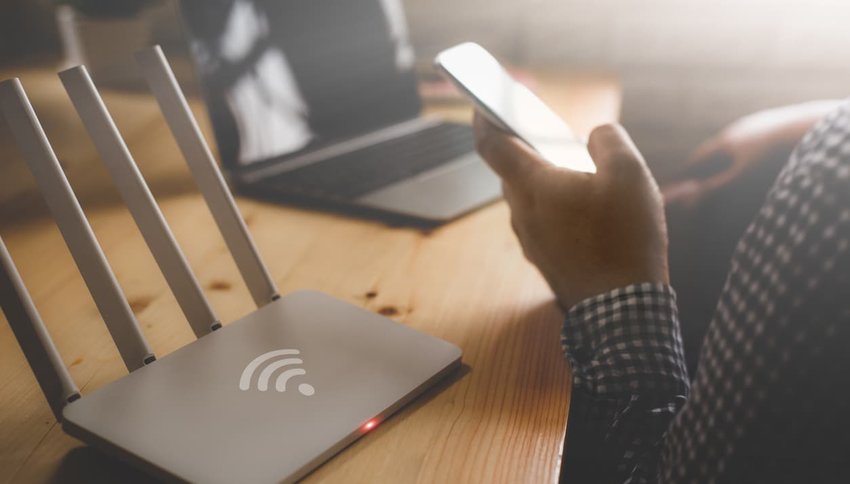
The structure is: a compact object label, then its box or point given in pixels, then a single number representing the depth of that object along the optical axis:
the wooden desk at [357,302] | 0.42
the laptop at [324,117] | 0.80
